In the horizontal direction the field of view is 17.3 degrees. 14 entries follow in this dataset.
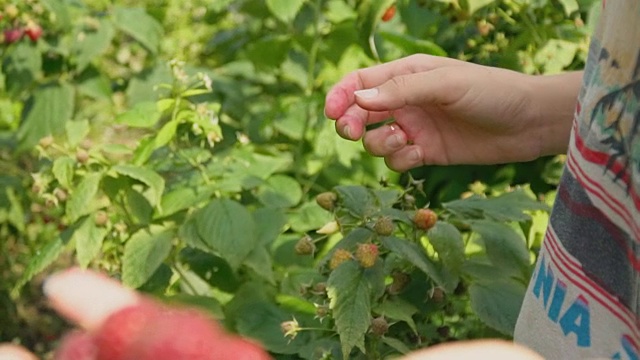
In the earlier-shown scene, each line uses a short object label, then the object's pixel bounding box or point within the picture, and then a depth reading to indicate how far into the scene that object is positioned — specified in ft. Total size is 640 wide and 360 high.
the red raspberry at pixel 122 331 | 2.54
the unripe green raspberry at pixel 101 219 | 5.41
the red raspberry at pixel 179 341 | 2.48
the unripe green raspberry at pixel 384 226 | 4.78
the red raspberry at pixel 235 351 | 2.56
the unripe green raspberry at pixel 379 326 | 4.73
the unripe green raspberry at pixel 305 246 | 4.96
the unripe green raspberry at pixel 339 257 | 4.76
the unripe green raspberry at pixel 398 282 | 4.87
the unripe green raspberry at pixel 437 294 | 4.94
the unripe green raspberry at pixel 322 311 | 4.75
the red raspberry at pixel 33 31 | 6.52
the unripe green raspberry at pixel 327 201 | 4.94
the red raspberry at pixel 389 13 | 6.23
